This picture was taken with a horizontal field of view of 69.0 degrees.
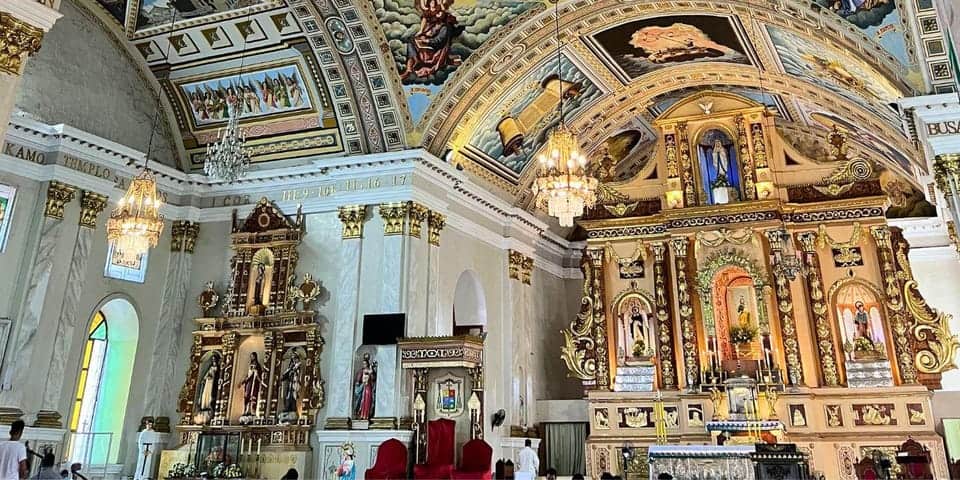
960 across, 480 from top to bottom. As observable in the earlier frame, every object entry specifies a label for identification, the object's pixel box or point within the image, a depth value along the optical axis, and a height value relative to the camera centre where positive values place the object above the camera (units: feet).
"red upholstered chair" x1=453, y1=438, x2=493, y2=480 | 36.32 -0.44
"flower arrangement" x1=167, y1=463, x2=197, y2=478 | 41.38 -1.38
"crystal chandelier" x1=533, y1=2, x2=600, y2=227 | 32.86 +12.33
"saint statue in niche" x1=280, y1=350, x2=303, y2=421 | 43.21 +3.74
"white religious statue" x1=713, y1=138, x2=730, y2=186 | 58.34 +23.57
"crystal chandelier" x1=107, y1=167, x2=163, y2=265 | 35.68 +11.10
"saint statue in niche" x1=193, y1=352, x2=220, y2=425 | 44.73 +3.41
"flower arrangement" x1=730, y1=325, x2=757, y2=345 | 53.31 +8.72
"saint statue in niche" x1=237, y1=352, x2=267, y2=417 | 44.37 +3.83
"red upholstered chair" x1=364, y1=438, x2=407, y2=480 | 36.42 -0.65
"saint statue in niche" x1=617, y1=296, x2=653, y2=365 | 55.72 +9.29
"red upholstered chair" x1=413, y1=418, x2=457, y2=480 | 36.65 +0.19
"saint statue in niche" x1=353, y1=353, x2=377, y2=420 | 40.81 +3.38
